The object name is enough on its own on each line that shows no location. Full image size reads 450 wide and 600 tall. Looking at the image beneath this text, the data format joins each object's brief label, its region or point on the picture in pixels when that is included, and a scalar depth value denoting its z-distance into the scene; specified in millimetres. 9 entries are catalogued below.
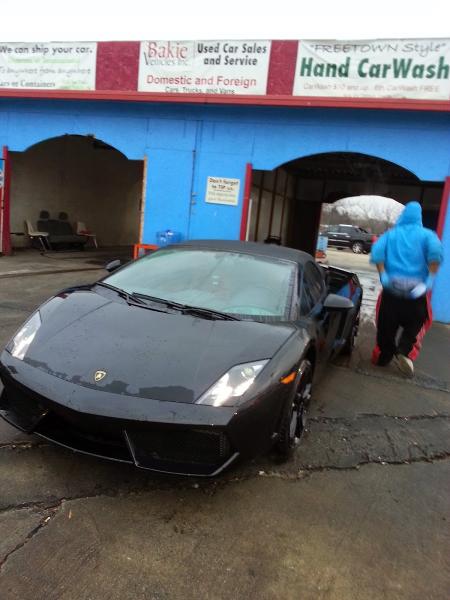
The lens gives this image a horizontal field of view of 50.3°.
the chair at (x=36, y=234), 13967
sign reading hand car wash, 8156
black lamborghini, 2365
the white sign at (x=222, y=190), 9930
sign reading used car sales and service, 9195
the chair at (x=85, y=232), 16344
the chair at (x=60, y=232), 14696
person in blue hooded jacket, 5035
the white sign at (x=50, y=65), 10375
